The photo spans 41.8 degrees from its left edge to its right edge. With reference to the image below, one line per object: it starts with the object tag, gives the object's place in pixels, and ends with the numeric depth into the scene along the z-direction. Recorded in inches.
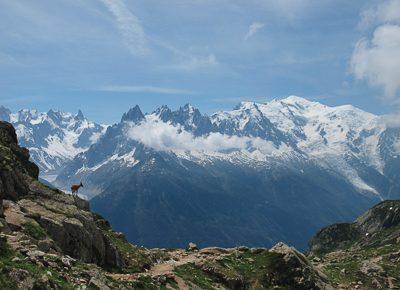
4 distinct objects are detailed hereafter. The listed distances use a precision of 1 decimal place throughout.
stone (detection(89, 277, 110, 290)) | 1367.0
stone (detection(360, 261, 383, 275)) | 3238.2
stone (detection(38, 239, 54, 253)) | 1586.7
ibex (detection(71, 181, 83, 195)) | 2401.6
